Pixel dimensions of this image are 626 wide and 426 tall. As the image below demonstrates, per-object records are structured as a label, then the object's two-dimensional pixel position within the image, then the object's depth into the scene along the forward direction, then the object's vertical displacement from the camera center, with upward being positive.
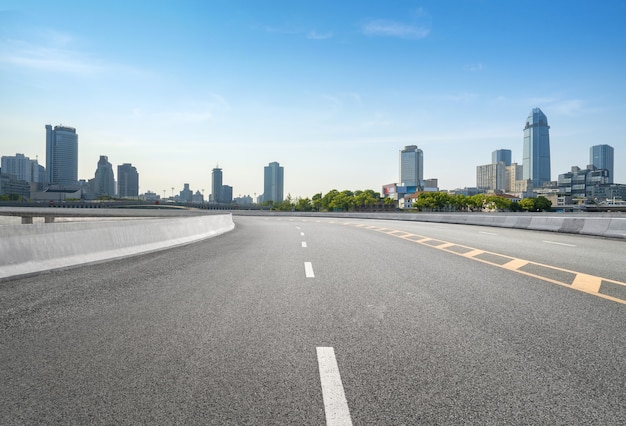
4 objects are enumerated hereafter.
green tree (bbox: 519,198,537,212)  186.38 +1.01
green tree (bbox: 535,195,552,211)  192.50 +1.07
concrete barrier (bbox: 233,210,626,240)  19.00 -0.88
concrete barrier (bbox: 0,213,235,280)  8.39 -0.90
